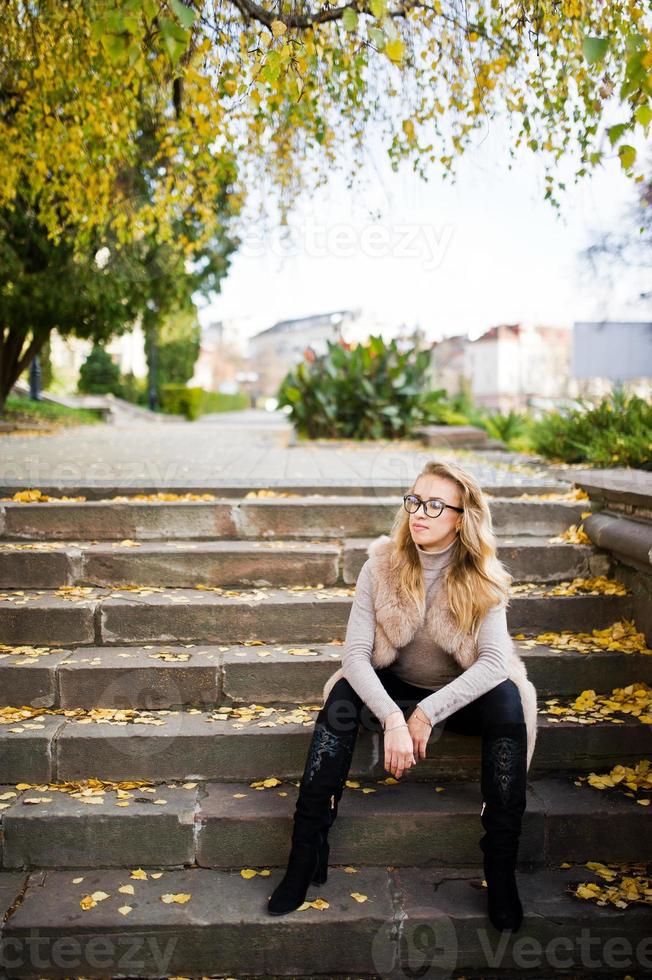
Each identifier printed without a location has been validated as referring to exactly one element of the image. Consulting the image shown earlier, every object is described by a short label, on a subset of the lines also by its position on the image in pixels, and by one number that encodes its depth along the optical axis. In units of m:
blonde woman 2.53
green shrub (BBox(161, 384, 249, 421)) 27.08
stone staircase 2.51
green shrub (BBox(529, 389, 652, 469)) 5.88
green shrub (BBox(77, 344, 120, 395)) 27.30
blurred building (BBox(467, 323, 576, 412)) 44.19
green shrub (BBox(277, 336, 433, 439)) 10.59
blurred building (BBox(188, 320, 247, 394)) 62.97
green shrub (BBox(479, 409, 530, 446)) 10.45
